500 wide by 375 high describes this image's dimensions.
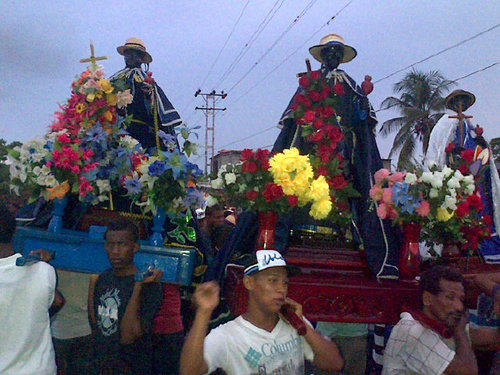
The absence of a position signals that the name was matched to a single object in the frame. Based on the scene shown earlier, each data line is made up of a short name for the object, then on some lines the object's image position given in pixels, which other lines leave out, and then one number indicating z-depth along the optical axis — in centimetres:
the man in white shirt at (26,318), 291
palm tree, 2961
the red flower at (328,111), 449
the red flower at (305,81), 454
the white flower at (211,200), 446
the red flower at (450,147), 506
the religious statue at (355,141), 451
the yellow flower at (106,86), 461
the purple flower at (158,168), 411
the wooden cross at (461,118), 536
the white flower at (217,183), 428
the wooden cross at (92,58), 480
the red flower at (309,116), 447
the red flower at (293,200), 395
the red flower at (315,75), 454
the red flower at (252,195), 404
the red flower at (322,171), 433
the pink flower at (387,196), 413
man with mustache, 292
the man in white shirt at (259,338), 249
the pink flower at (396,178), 423
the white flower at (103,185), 437
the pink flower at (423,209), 403
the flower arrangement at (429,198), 408
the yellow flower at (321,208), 406
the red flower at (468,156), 462
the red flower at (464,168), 462
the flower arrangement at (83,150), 434
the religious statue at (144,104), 525
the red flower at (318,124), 448
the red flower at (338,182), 437
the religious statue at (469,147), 508
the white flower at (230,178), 416
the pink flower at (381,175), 428
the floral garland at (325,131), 439
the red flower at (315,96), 454
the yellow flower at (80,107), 461
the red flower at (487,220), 461
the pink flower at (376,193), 427
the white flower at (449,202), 405
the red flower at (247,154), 409
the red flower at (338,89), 452
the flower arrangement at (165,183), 413
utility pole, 4062
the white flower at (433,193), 410
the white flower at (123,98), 468
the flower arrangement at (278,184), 396
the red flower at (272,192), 394
